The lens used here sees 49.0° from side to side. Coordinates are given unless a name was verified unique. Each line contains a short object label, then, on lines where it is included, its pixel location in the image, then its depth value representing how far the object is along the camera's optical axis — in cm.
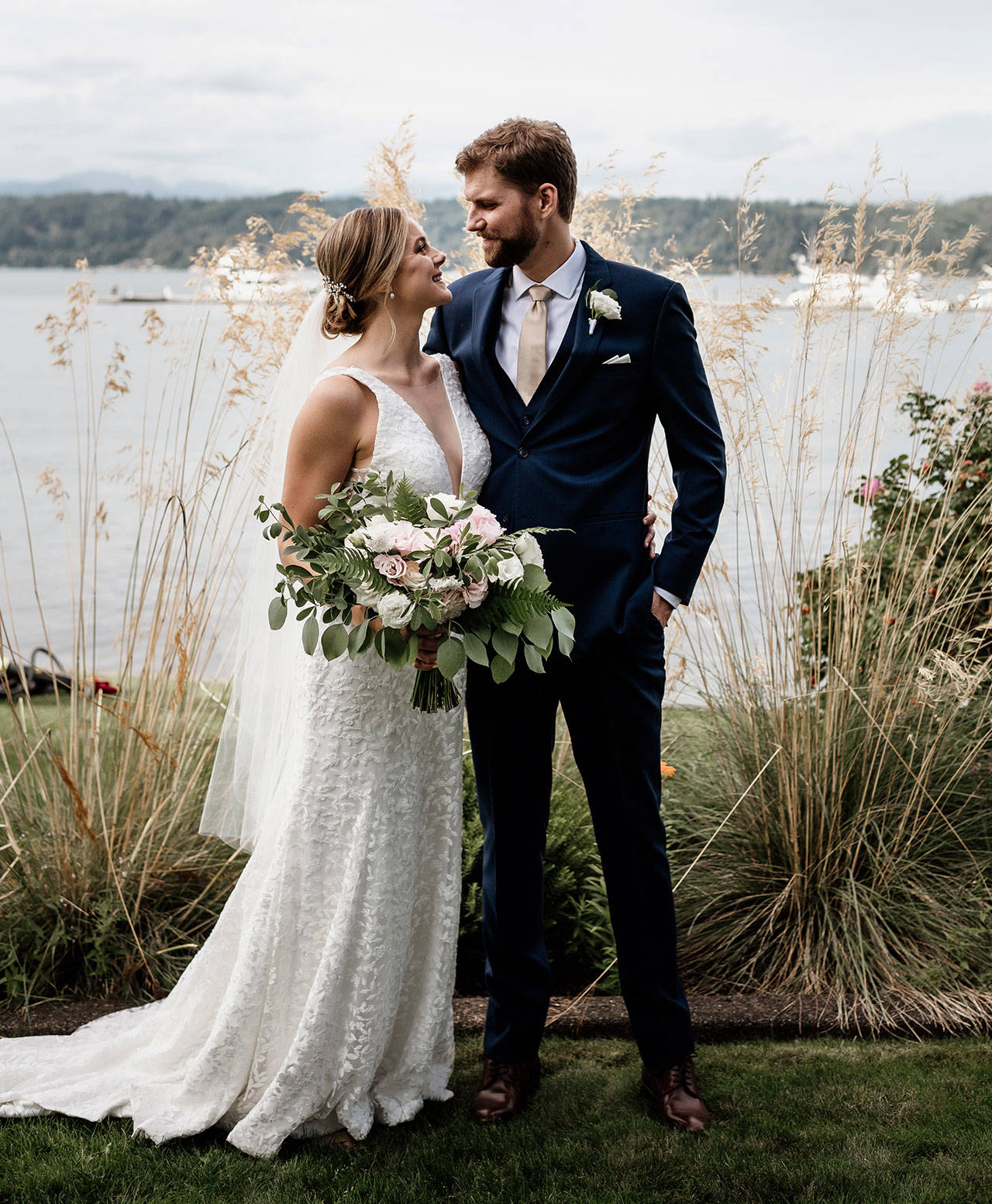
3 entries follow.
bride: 249
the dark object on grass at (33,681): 332
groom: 251
